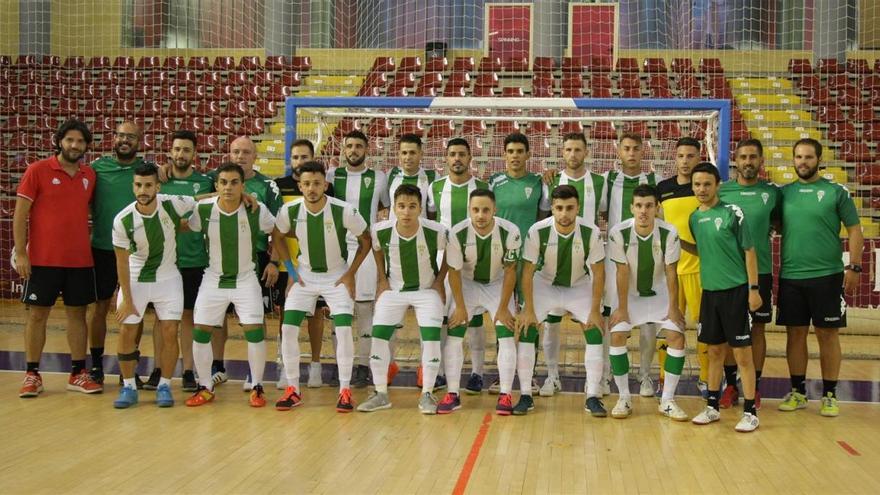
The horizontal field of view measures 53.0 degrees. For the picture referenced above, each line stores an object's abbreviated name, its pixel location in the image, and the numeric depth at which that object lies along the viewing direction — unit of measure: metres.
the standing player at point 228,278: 6.25
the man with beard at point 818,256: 6.16
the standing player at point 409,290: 6.20
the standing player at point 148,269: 6.19
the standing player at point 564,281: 6.14
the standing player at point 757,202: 6.23
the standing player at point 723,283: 5.75
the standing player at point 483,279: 6.13
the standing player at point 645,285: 6.05
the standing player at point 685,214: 6.48
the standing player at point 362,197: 6.95
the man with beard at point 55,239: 6.51
